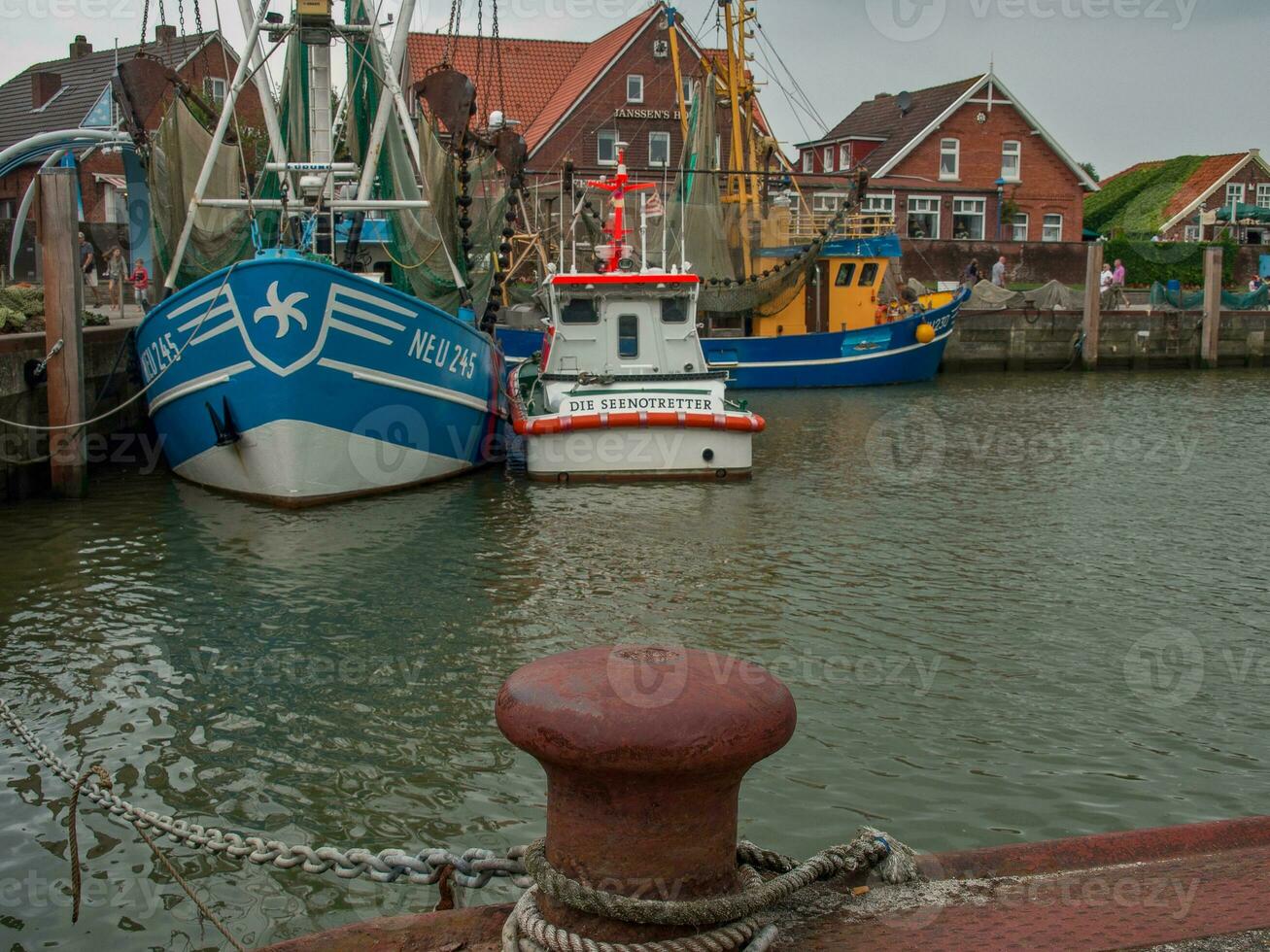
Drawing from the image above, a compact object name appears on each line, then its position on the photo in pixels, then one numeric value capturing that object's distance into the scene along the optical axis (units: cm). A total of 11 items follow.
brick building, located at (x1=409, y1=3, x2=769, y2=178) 4322
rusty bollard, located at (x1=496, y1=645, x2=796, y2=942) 252
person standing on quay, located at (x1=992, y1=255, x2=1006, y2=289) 4109
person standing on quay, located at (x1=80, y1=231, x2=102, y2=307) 3072
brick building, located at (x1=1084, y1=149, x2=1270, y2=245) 5884
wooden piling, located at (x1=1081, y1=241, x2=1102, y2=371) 3451
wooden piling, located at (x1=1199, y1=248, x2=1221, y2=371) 3609
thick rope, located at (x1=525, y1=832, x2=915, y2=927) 266
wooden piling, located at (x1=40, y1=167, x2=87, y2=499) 1341
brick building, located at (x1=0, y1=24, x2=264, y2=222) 4147
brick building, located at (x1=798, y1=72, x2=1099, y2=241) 4766
